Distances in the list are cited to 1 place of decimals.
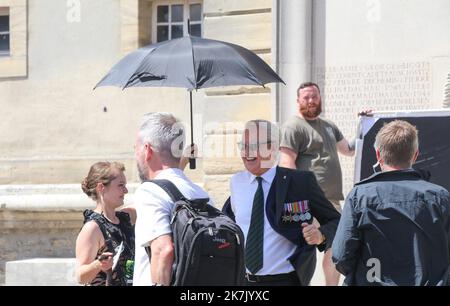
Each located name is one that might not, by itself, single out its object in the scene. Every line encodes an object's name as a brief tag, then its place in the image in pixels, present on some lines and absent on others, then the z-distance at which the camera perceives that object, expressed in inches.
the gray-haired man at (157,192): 381.7
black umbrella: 594.8
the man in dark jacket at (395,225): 405.2
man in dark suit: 505.6
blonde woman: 468.6
